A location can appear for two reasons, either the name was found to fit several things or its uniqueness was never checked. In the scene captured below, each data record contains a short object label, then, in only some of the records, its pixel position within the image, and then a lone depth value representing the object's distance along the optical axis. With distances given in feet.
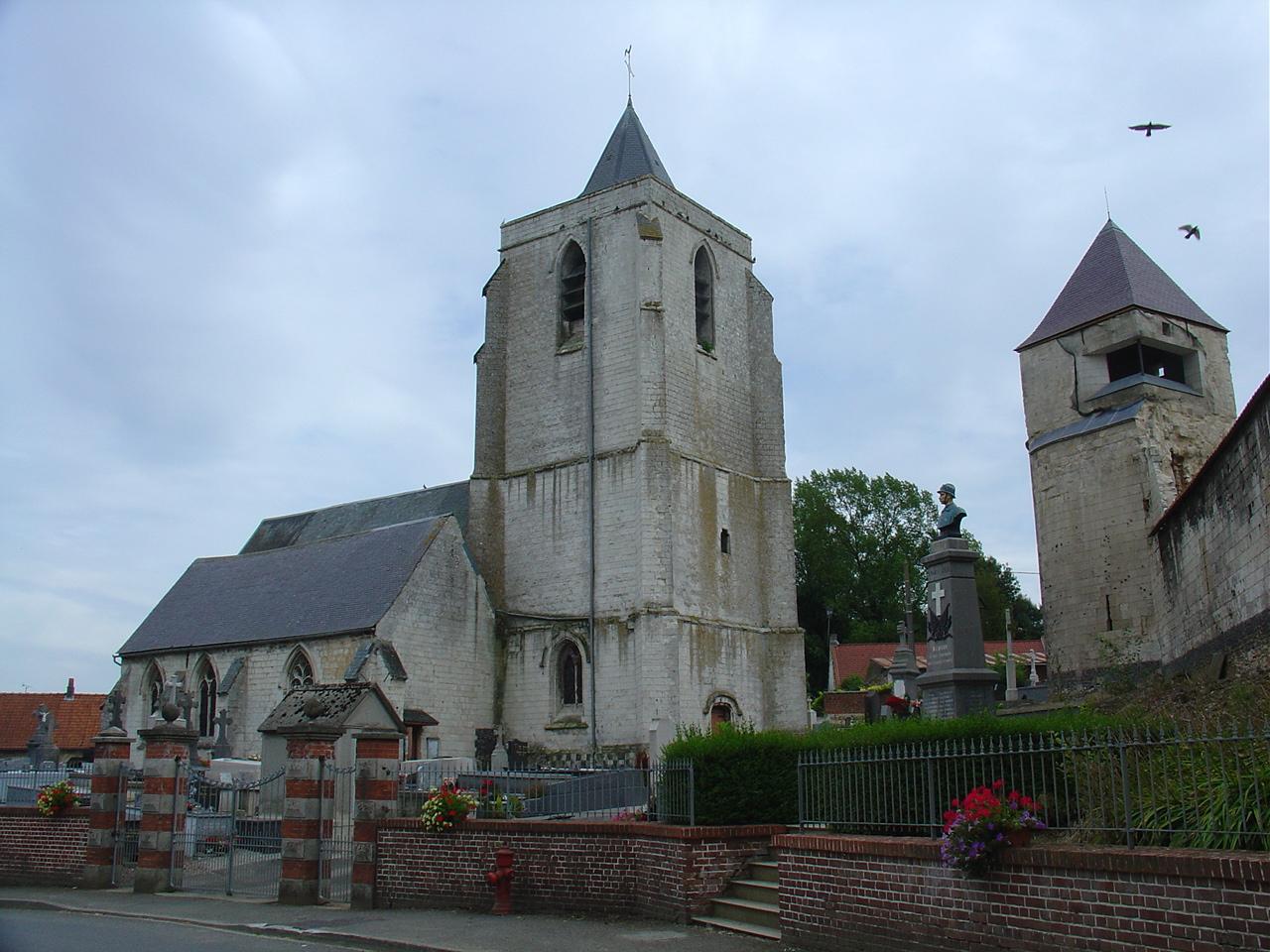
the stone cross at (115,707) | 91.11
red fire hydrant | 40.22
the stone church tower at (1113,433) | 77.25
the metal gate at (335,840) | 46.19
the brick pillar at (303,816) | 45.21
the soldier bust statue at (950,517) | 48.24
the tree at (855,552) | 192.54
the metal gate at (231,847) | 50.34
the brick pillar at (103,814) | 53.93
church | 92.27
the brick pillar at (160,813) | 51.60
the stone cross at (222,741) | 95.35
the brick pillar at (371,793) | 44.01
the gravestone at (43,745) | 112.76
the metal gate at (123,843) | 54.19
